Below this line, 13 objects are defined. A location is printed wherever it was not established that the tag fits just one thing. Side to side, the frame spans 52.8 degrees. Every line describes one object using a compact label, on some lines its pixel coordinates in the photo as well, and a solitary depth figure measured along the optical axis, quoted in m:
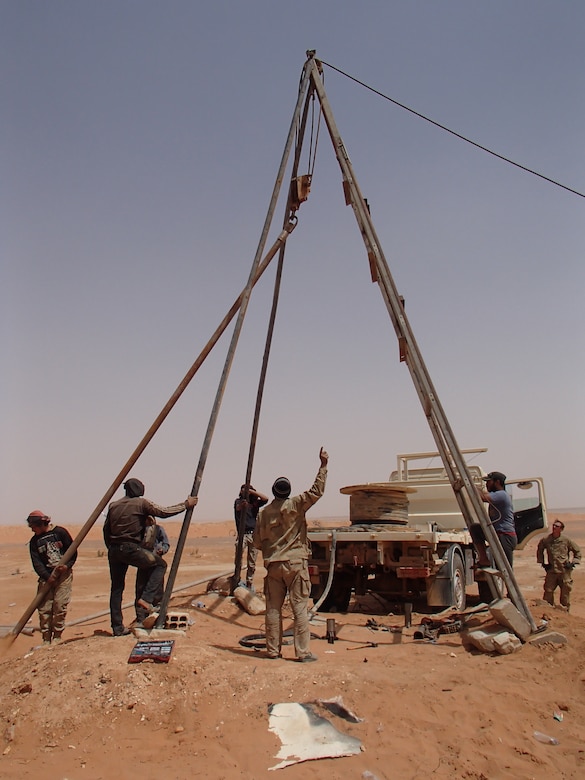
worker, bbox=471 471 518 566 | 8.72
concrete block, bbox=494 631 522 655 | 6.41
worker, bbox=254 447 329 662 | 6.38
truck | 8.24
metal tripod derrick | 7.34
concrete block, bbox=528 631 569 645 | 6.60
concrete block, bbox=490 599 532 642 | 6.72
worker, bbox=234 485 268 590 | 10.20
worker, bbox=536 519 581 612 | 10.21
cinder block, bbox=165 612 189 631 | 7.27
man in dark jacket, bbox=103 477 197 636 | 7.17
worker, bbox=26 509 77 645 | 7.25
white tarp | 4.25
